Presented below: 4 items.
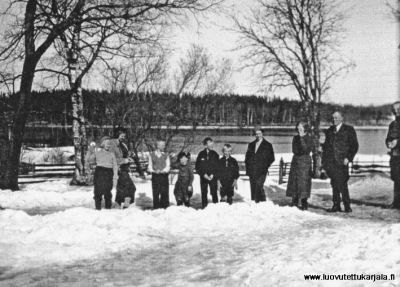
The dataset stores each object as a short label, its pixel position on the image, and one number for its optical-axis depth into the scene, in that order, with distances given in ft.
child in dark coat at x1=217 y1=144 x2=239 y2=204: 33.14
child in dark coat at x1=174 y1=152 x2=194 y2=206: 32.91
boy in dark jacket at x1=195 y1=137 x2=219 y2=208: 32.96
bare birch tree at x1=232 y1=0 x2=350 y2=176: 70.49
